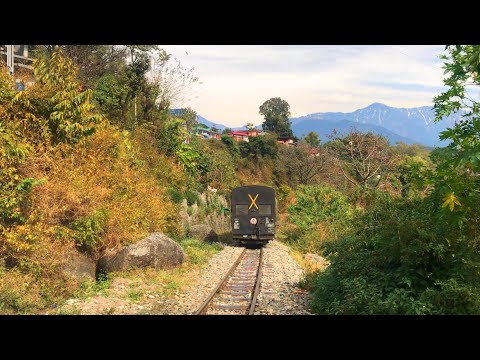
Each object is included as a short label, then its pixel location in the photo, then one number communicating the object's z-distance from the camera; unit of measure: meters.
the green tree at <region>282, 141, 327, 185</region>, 47.84
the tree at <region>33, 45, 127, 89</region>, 24.85
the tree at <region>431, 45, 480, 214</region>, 4.22
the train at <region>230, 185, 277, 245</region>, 19.39
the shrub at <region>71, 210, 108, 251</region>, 9.81
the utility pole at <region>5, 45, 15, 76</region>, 14.79
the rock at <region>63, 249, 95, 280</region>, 9.12
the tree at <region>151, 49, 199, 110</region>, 26.09
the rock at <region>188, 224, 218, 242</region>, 19.56
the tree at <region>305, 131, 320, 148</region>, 62.00
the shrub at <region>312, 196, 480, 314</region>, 5.73
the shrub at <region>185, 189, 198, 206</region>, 22.55
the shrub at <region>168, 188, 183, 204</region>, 19.56
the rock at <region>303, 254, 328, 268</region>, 14.36
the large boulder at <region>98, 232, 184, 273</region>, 10.57
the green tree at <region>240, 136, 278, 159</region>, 51.72
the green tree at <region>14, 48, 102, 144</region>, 9.84
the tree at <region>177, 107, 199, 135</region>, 34.44
